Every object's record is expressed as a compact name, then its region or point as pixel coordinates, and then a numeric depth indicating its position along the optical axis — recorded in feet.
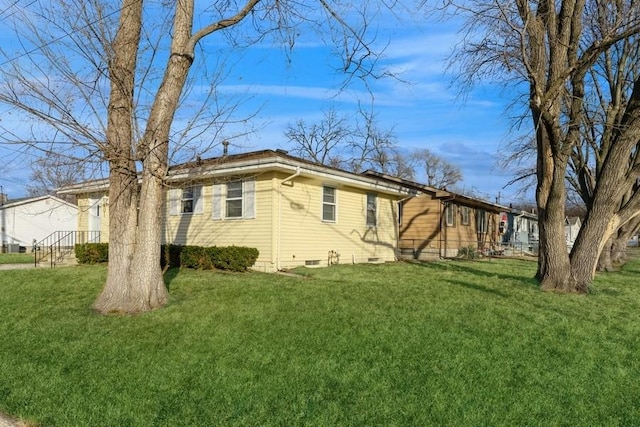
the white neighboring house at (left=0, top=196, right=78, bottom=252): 105.09
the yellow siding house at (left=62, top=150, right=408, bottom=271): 43.27
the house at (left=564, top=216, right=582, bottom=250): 161.91
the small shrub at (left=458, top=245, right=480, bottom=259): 72.59
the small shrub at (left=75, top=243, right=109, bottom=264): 50.57
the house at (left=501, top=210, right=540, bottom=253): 104.71
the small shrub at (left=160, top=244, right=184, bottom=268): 45.69
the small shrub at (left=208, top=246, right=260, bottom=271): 41.57
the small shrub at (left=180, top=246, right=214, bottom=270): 42.85
